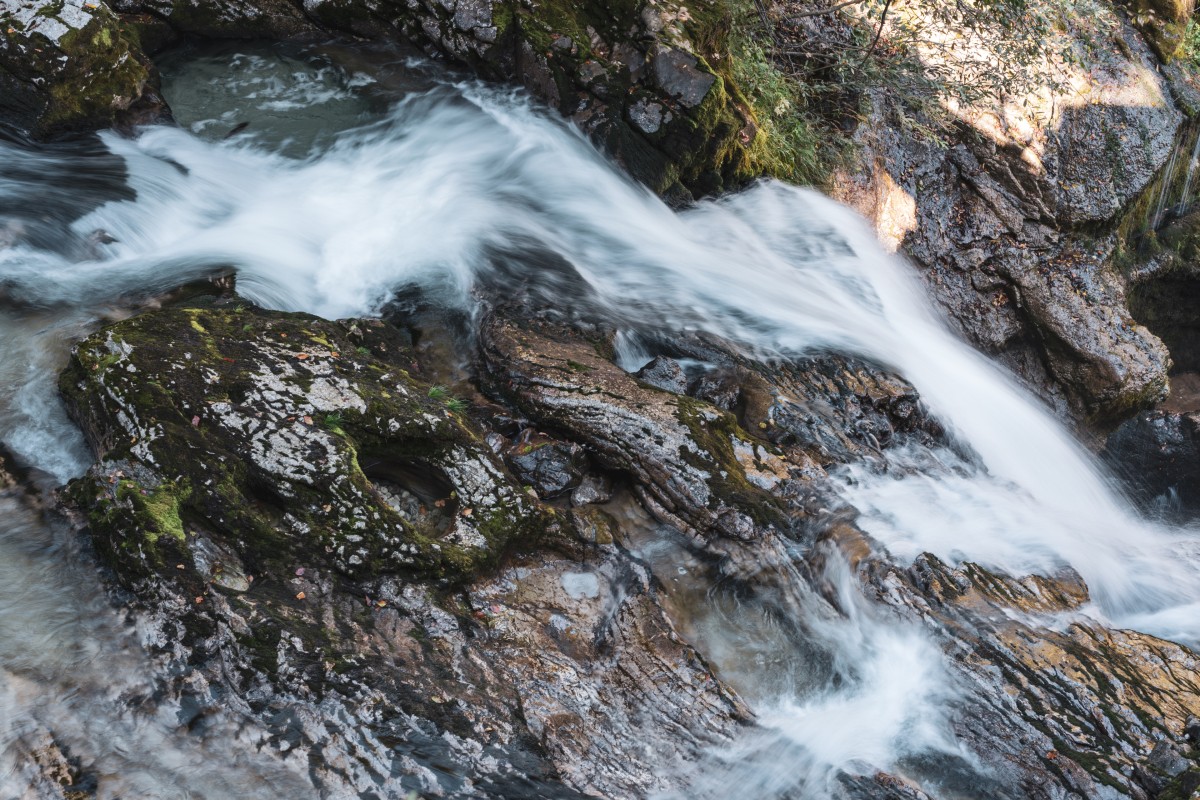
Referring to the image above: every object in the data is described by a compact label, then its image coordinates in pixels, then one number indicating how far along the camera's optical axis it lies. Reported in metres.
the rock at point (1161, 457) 9.68
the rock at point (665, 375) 6.06
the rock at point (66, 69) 6.54
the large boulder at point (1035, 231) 9.38
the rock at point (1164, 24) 10.88
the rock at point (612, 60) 7.57
